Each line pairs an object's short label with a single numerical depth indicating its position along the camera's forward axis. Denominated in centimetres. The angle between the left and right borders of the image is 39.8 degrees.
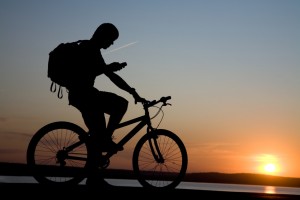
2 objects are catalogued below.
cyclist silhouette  710
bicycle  715
